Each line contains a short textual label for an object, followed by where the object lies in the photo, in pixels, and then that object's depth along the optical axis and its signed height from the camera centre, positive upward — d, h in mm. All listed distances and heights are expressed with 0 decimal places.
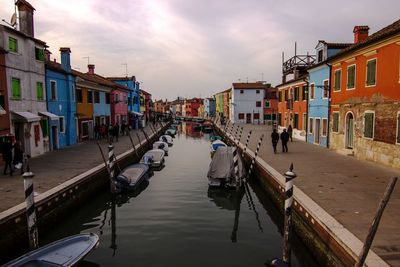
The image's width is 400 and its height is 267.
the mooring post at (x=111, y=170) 14581 -2797
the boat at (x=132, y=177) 15492 -3418
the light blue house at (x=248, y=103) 64125 +2096
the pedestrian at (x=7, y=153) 14445 -1868
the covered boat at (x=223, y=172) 16172 -3185
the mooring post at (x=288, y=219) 7996 -2808
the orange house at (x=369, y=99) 15312 +809
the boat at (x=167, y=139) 37719 -3315
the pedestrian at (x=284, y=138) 21880 -1820
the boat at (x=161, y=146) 30109 -3284
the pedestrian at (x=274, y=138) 22125 -1827
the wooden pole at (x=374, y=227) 5211 -2028
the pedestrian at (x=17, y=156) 14938 -2122
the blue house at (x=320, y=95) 24484 +1494
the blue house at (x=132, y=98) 49175 +2743
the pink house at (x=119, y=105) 39438 +1211
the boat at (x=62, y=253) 6879 -3497
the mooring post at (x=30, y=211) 8078 -2609
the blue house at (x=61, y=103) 23578 +899
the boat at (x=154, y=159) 21906 -3409
